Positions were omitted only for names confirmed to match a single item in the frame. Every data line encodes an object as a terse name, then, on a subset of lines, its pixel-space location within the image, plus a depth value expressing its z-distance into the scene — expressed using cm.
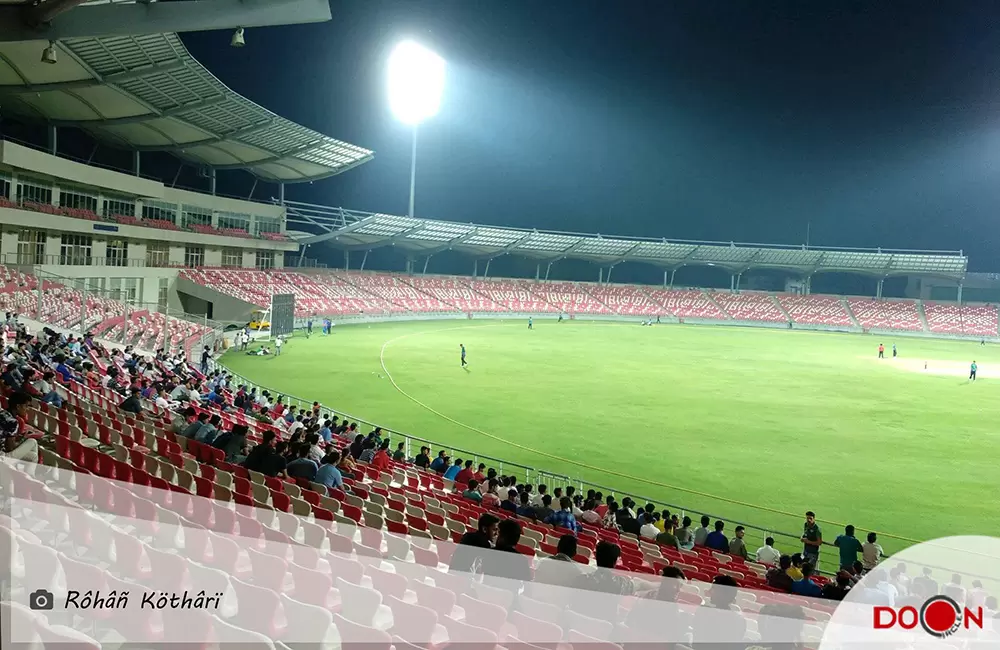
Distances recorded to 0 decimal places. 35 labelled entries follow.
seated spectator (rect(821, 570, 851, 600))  863
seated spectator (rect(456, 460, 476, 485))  1409
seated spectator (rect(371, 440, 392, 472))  1386
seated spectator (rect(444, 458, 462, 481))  1466
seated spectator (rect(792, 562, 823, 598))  886
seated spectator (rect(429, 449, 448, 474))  1561
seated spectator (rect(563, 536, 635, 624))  586
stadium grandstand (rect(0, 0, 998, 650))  530
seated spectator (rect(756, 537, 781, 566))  1165
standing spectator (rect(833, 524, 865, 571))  1166
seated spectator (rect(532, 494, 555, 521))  1094
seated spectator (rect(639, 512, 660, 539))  1153
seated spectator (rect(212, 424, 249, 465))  1003
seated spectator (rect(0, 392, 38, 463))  706
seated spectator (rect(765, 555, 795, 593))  911
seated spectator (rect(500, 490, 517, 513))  1147
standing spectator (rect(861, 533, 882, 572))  1154
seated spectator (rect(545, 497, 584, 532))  1073
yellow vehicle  4784
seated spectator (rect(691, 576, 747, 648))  581
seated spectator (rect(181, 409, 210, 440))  1101
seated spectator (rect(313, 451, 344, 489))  935
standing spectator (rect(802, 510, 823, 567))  1141
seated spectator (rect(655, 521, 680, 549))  1109
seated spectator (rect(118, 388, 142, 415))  1274
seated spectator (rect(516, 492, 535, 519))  1112
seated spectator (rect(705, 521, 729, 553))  1190
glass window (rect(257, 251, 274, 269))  6681
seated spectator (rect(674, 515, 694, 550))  1154
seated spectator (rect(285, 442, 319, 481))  940
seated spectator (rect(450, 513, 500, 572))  617
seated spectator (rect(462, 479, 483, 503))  1216
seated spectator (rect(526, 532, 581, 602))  592
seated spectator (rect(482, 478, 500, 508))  1193
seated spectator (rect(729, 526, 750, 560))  1160
